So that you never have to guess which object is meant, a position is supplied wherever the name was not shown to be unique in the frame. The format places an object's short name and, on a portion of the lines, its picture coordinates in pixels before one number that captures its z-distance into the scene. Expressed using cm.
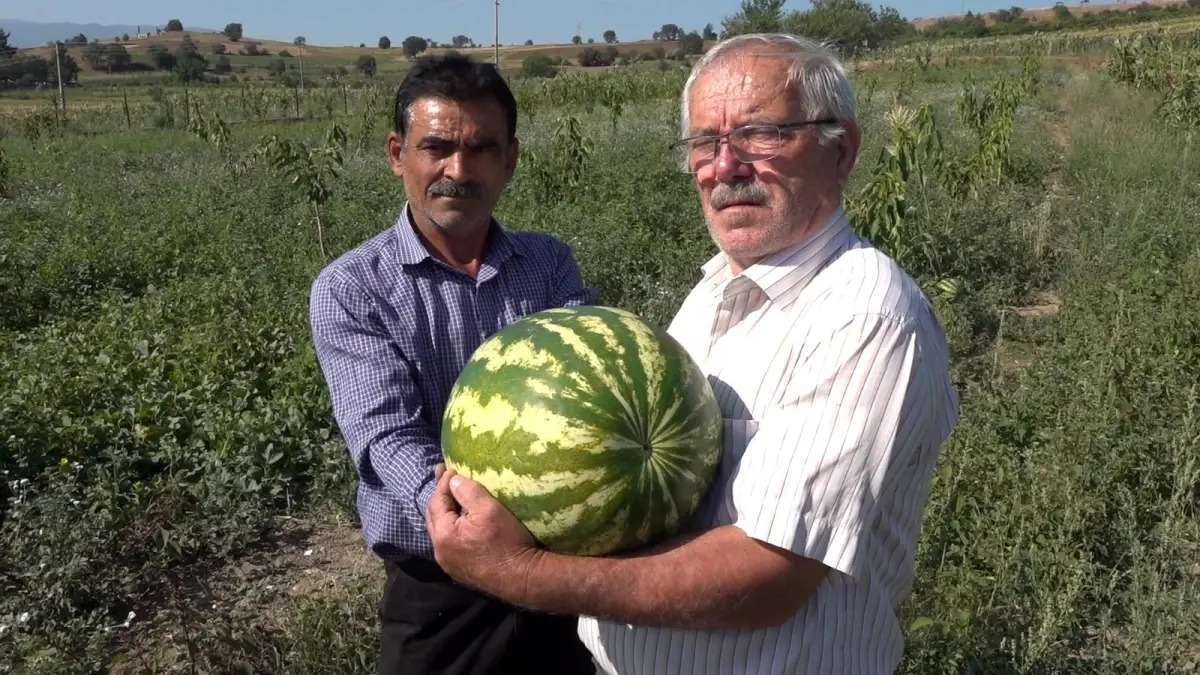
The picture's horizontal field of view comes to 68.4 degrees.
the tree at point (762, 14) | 4121
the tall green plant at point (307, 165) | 947
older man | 152
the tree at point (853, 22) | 5794
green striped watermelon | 152
